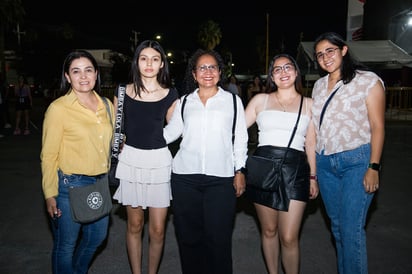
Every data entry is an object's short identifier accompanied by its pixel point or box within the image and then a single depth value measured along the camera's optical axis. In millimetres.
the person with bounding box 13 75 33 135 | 13289
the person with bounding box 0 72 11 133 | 14195
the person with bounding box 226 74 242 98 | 11815
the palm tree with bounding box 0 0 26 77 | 26891
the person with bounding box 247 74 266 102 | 12234
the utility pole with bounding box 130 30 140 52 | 46009
